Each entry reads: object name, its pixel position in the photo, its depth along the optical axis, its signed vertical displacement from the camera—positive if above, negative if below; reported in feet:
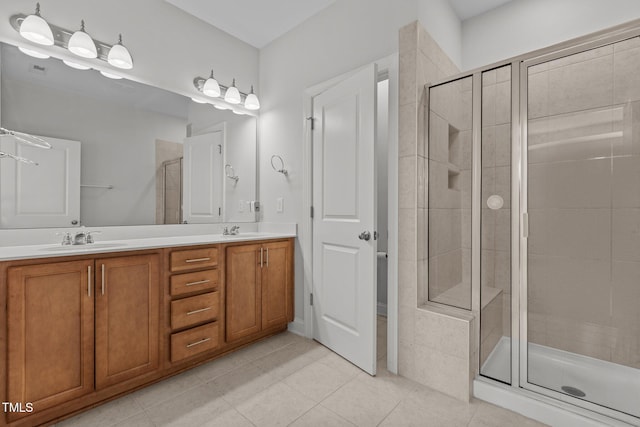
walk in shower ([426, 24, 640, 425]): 4.55 -0.09
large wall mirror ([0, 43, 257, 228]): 5.61 +1.46
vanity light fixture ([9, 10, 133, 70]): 5.49 +3.53
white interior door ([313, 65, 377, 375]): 6.33 -0.12
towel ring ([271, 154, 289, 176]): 8.66 +1.41
